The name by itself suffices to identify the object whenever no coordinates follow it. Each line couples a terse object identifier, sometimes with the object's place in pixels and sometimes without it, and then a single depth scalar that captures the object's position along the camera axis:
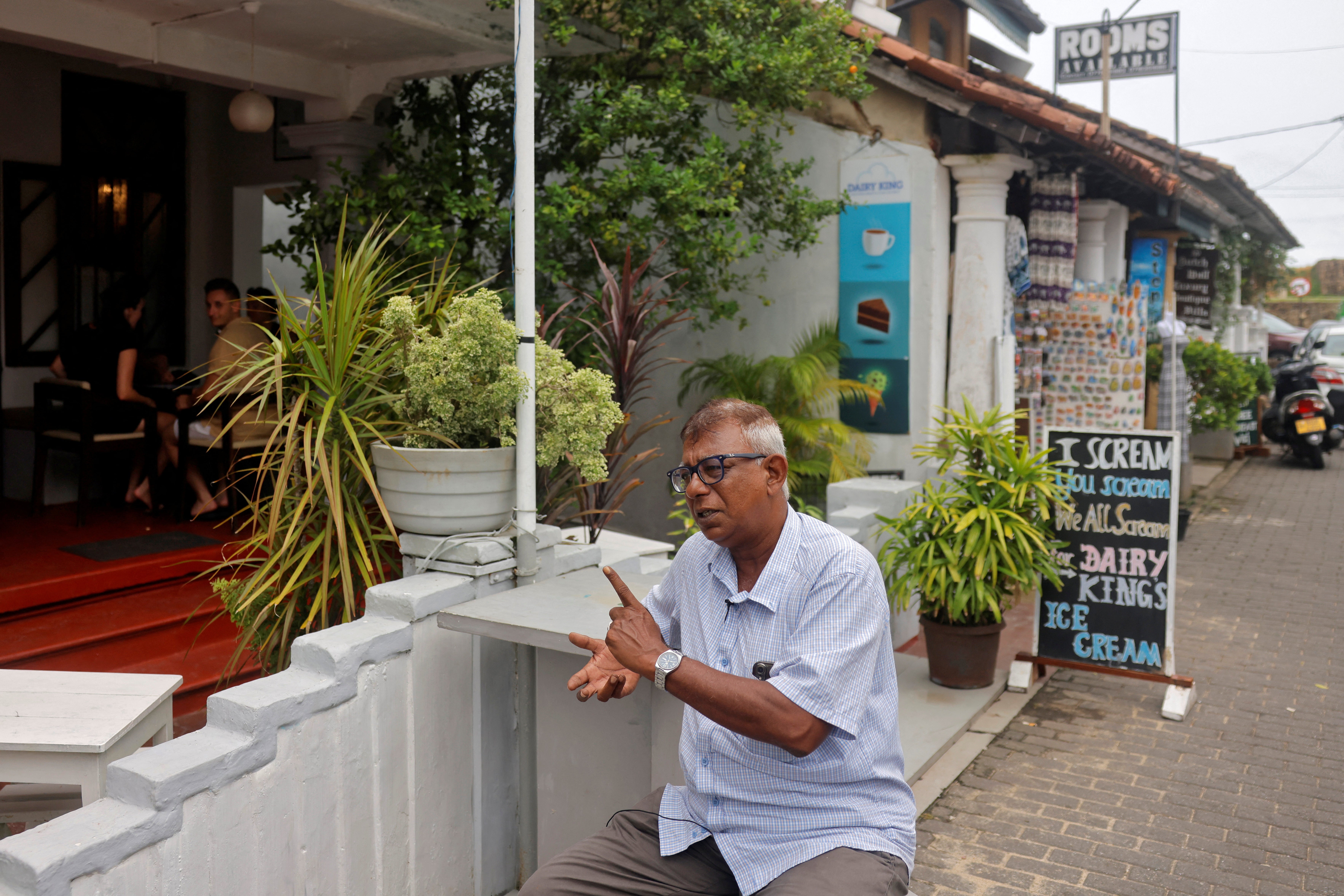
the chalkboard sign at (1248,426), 15.92
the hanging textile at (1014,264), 8.05
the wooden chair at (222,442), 6.36
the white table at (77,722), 2.76
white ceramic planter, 3.32
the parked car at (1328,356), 17.53
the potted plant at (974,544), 5.41
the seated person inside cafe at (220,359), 6.39
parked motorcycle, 14.82
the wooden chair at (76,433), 6.21
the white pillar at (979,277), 7.73
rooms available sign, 10.32
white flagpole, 3.32
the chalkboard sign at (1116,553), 5.52
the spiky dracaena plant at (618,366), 4.88
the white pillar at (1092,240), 10.41
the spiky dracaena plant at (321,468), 3.37
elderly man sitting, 2.19
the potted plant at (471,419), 3.33
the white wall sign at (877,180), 7.70
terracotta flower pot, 5.61
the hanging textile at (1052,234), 8.55
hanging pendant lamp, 6.48
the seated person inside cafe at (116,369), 6.68
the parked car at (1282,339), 25.80
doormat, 5.62
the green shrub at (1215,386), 13.11
